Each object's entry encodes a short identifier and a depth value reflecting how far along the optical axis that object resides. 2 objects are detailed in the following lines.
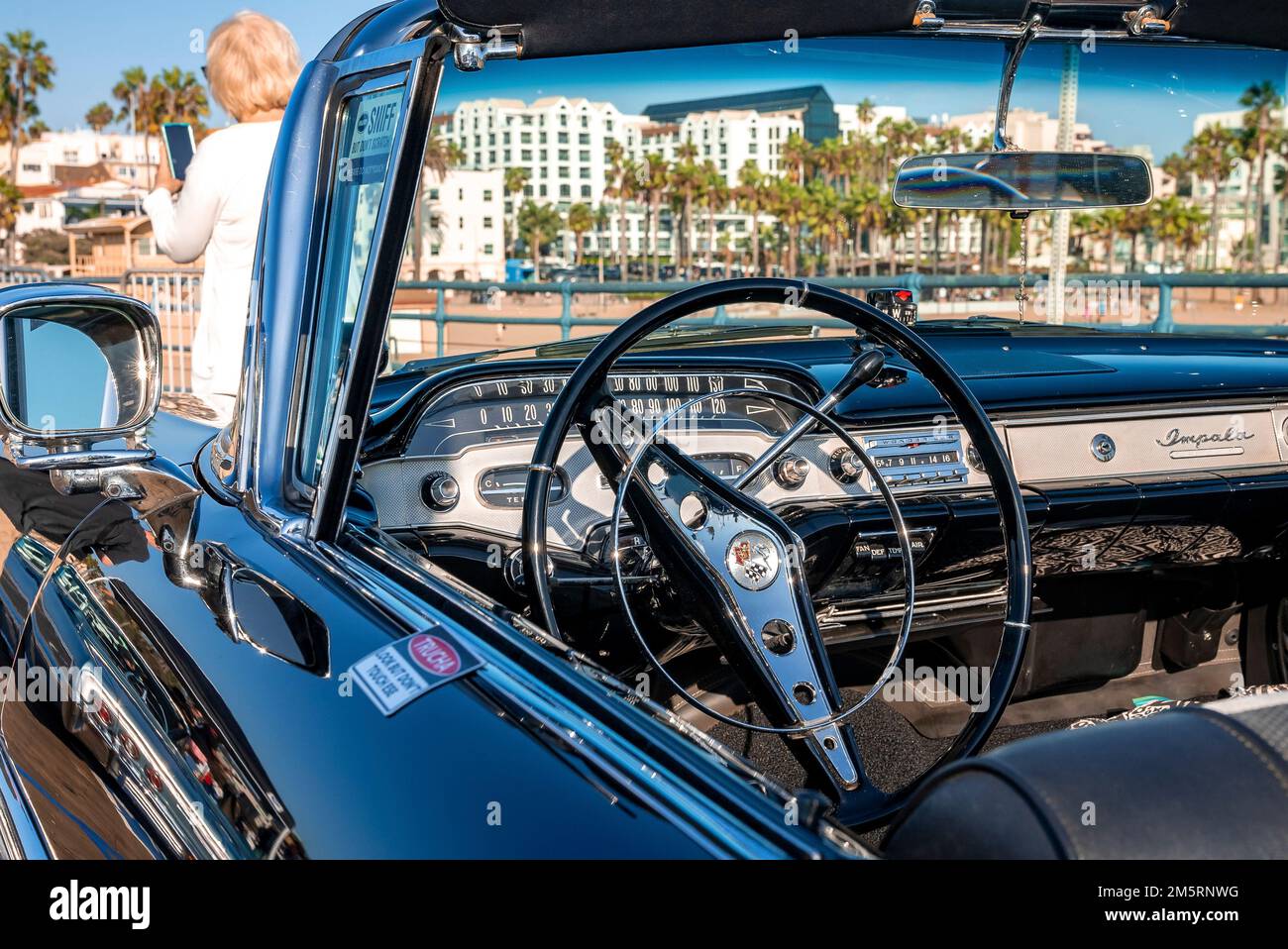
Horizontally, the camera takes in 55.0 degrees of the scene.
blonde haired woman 3.13
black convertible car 1.04
